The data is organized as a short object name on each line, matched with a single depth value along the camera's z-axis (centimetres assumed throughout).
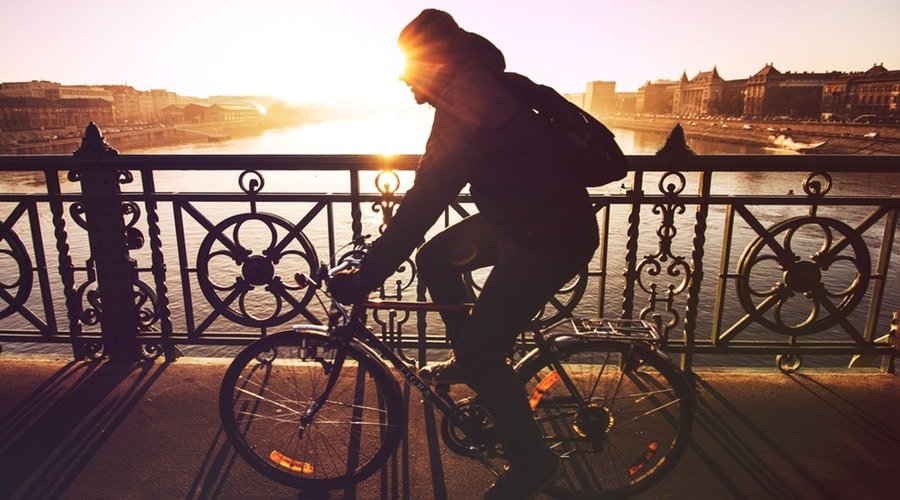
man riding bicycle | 183
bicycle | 235
